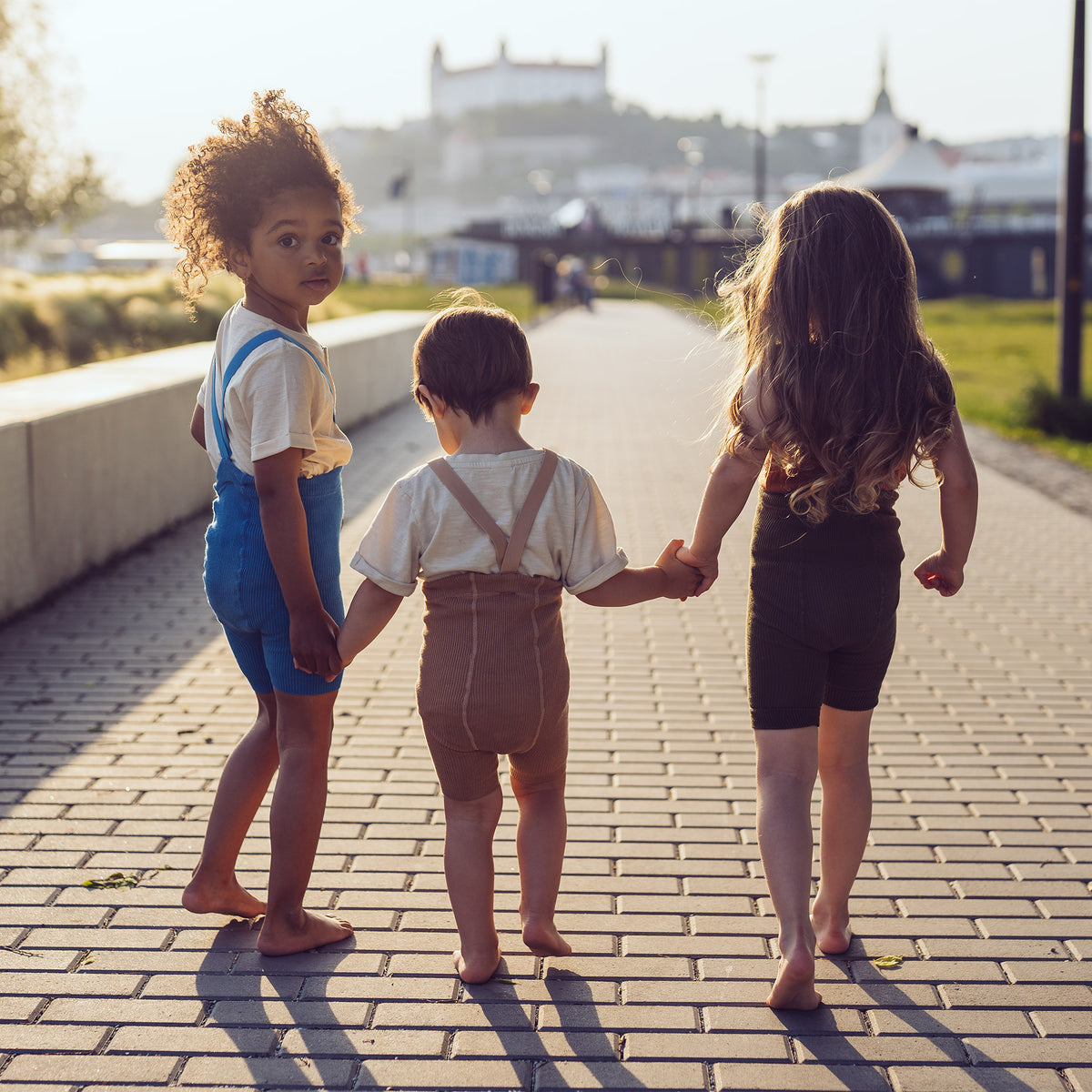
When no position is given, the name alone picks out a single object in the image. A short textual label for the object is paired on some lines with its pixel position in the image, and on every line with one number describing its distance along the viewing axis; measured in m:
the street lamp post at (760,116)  42.41
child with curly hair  2.77
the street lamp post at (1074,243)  13.38
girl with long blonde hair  2.79
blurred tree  27.41
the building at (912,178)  70.06
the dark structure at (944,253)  65.38
